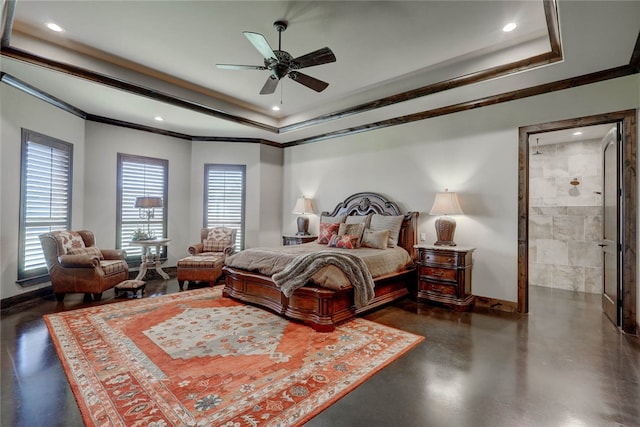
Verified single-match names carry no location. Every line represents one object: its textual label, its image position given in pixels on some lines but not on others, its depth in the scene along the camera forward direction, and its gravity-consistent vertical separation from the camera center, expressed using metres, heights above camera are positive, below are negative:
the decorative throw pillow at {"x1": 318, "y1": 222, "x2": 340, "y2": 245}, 5.28 -0.25
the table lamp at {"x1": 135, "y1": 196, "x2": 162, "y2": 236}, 5.35 +0.22
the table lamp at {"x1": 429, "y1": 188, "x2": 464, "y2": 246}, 4.32 +0.10
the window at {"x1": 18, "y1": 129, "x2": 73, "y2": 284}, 4.18 +0.25
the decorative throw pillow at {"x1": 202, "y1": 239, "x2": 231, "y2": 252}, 5.98 -0.57
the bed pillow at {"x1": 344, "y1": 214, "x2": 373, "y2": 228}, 5.26 -0.01
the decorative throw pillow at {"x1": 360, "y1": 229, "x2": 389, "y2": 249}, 4.66 -0.32
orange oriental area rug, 1.94 -1.22
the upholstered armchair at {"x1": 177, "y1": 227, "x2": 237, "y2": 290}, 5.18 -0.73
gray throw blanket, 3.43 -0.62
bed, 3.36 -0.91
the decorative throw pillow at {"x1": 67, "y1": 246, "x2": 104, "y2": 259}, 4.39 -0.55
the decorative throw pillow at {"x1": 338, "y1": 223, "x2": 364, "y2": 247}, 5.02 -0.19
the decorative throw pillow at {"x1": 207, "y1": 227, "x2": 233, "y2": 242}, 6.15 -0.36
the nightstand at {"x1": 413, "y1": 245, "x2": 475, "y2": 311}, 4.06 -0.76
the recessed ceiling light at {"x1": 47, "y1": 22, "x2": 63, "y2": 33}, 3.21 +1.97
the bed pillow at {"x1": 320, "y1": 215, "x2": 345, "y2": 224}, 5.68 -0.02
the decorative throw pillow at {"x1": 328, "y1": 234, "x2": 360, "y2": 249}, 4.70 -0.37
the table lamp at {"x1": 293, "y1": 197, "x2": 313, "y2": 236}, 6.37 +0.13
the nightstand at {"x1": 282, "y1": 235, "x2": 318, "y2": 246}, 6.12 -0.43
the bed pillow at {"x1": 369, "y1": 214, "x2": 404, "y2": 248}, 4.83 -0.09
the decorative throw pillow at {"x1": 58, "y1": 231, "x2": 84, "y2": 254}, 4.38 -0.39
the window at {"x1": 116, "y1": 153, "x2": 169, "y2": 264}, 5.74 +0.39
